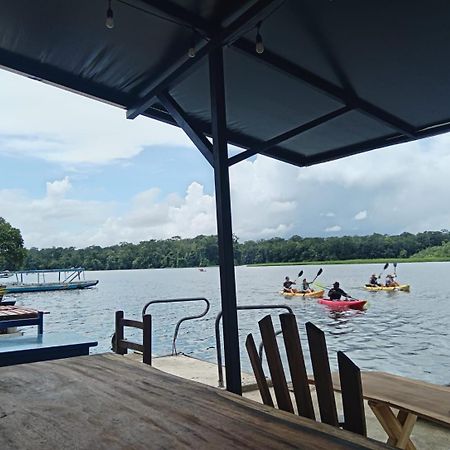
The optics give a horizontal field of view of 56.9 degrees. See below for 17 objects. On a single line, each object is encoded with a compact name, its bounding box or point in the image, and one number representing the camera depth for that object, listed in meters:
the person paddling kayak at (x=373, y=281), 19.43
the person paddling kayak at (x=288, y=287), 17.95
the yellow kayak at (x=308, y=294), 16.61
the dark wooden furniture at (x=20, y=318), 3.34
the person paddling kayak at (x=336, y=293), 13.56
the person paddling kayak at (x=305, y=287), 17.28
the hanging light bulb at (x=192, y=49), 2.48
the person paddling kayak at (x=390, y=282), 18.81
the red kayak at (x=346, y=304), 12.84
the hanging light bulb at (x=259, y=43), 2.26
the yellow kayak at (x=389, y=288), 18.60
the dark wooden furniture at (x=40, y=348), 2.67
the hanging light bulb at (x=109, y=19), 2.08
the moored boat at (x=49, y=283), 21.66
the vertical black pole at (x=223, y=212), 2.38
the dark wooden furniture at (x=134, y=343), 1.96
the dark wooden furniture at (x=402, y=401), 1.54
